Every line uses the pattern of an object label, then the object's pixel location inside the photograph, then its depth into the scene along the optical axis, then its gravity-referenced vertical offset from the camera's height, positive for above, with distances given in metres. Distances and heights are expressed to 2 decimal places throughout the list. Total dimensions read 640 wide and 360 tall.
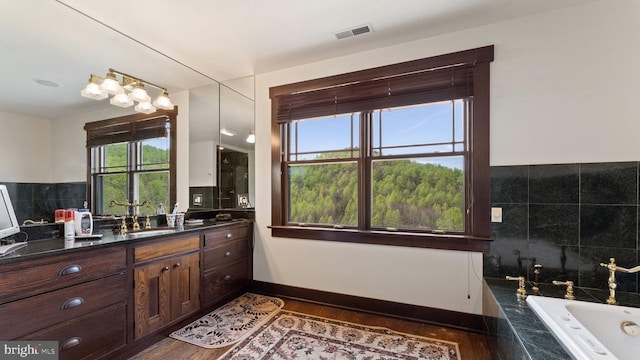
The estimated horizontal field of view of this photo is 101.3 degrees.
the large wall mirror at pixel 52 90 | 1.80 +0.65
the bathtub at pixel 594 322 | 1.33 -0.80
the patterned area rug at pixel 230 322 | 2.12 -1.32
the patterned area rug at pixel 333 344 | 1.90 -1.30
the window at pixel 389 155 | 2.26 +0.23
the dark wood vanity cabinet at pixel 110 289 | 1.42 -0.76
